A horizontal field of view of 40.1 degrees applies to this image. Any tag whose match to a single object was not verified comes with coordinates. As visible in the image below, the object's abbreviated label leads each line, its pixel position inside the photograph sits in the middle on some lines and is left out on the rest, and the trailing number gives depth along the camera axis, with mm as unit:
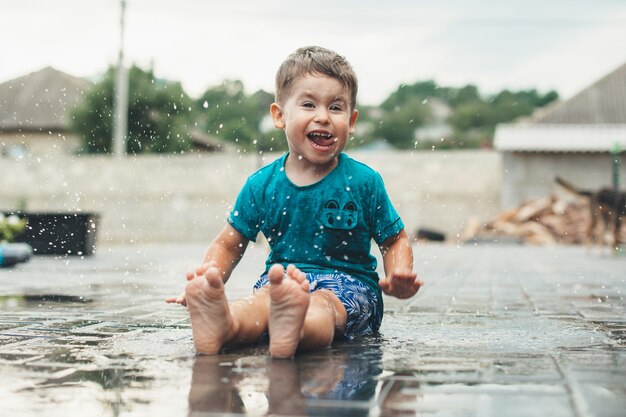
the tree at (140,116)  34938
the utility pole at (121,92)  24531
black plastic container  11172
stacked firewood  20406
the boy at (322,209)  3076
